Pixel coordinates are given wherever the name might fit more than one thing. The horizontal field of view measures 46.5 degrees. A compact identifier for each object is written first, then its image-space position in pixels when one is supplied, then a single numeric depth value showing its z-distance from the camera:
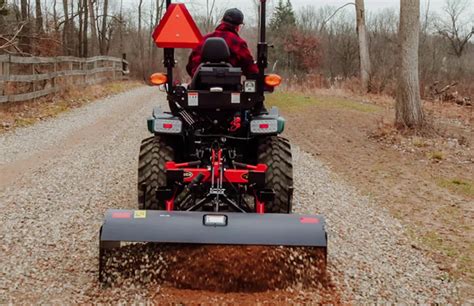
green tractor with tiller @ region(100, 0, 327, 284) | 4.69
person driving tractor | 5.28
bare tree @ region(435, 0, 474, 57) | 54.92
